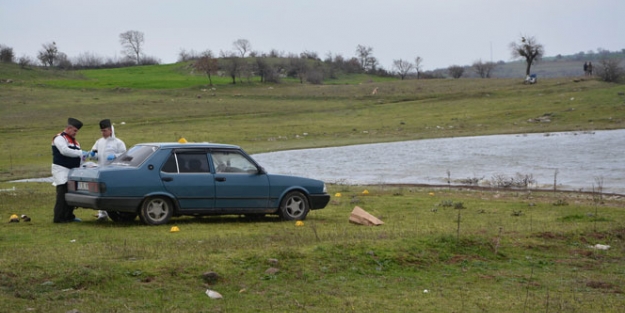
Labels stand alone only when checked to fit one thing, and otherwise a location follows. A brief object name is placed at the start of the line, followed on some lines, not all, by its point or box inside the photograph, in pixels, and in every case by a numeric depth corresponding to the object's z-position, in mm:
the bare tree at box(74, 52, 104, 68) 146625
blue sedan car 13547
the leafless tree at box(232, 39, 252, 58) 145625
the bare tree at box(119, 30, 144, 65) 171750
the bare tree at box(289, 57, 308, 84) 109312
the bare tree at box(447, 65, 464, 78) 133500
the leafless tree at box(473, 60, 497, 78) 142375
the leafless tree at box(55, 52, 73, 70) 137962
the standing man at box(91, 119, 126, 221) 14828
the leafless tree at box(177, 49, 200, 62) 169062
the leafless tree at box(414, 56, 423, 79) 144762
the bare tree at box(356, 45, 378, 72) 149475
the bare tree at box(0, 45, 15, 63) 103125
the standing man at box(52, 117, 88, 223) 14367
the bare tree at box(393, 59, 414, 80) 144750
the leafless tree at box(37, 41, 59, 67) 134125
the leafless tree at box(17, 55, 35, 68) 98331
